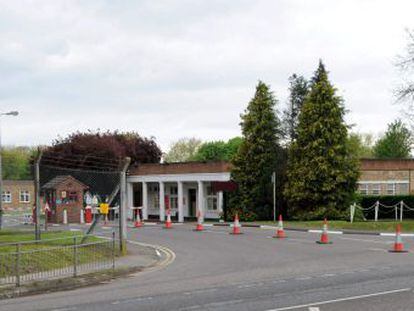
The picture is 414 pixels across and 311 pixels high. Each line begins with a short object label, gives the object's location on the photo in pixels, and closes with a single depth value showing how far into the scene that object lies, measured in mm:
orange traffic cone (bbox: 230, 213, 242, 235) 27189
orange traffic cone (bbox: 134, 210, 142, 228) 35356
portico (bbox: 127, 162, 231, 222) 47875
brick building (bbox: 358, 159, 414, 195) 49500
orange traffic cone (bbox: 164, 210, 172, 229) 33216
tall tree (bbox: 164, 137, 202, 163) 112375
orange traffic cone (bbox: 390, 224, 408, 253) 18547
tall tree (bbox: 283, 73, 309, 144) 46500
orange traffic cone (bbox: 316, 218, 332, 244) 21825
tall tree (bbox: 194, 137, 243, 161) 90375
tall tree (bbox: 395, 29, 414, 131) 29594
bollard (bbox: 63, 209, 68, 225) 36691
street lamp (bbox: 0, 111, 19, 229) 36688
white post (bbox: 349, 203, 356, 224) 33931
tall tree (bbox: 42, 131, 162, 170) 54469
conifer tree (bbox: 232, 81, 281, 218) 41500
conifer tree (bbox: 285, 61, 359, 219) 37969
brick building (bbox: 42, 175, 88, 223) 37344
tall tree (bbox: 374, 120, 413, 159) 74938
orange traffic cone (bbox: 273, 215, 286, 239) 24734
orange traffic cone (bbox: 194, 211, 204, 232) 30409
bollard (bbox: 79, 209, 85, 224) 37469
